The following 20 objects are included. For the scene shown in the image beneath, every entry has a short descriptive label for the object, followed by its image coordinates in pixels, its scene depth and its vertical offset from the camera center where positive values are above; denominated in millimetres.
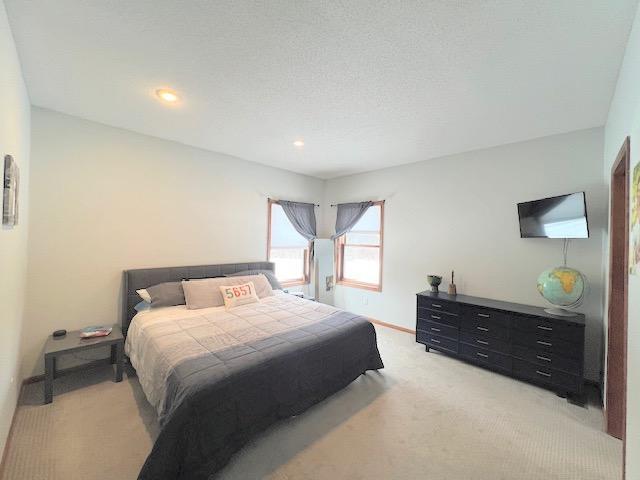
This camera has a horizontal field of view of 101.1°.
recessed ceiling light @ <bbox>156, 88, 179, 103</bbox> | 2158 +1207
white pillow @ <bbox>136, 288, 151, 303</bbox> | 2893 -640
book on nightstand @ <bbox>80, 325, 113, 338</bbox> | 2517 -942
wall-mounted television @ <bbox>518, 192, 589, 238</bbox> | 2500 +327
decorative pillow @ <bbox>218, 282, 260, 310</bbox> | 3088 -666
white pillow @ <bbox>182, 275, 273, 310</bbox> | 2977 -612
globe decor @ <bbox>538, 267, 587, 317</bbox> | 2484 -364
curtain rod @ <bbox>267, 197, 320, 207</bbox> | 4378 +688
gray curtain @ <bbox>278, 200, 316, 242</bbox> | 4582 +460
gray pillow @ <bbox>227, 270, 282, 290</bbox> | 3799 -515
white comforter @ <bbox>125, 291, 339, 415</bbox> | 1920 -809
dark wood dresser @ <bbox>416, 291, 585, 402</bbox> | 2419 -952
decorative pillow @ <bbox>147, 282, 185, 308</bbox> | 2885 -635
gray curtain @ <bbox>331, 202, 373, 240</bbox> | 4541 +508
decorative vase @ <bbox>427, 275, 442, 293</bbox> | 3471 -467
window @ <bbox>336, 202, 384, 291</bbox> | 4512 -171
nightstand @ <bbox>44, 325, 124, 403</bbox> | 2201 -1000
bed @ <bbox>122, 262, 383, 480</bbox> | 1501 -924
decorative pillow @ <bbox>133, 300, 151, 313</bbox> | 2885 -768
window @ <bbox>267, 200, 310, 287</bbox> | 4523 -157
